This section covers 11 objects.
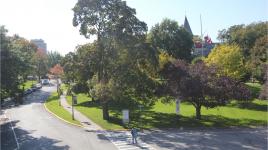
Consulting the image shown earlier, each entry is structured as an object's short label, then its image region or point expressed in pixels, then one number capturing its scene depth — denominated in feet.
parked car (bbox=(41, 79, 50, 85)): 366.51
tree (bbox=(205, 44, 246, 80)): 219.28
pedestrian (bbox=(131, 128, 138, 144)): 114.42
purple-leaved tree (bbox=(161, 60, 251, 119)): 144.56
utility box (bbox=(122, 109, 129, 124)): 136.04
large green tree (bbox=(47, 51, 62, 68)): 470.06
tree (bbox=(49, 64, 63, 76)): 341.82
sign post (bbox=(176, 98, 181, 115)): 140.46
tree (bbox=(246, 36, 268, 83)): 211.41
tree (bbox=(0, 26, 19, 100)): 127.34
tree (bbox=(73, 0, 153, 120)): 150.00
